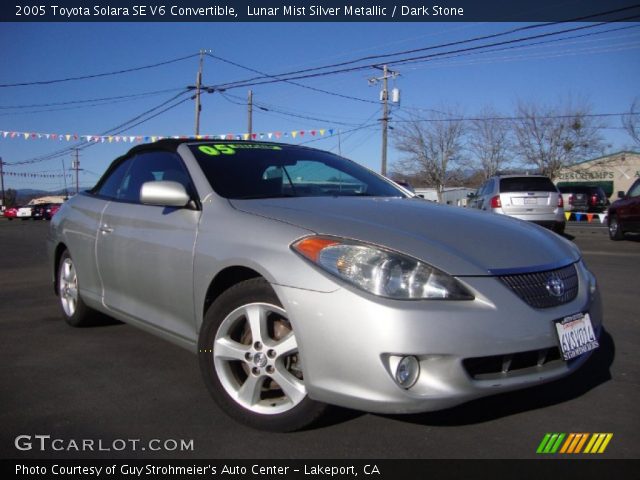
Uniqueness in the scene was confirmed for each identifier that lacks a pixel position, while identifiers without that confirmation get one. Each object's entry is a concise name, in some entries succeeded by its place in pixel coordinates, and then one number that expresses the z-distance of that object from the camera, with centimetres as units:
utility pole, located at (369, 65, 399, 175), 3197
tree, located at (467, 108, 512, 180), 4047
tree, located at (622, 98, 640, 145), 2828
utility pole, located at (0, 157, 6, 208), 6788
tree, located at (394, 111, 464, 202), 4306
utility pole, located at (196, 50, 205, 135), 2783
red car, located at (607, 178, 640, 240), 1195
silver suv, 1214
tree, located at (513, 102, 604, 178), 3856
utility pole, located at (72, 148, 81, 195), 7107
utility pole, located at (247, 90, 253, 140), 3369
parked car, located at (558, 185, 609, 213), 2809
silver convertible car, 222
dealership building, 4266
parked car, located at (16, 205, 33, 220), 3897
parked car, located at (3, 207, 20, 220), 4017
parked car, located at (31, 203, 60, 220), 3888
